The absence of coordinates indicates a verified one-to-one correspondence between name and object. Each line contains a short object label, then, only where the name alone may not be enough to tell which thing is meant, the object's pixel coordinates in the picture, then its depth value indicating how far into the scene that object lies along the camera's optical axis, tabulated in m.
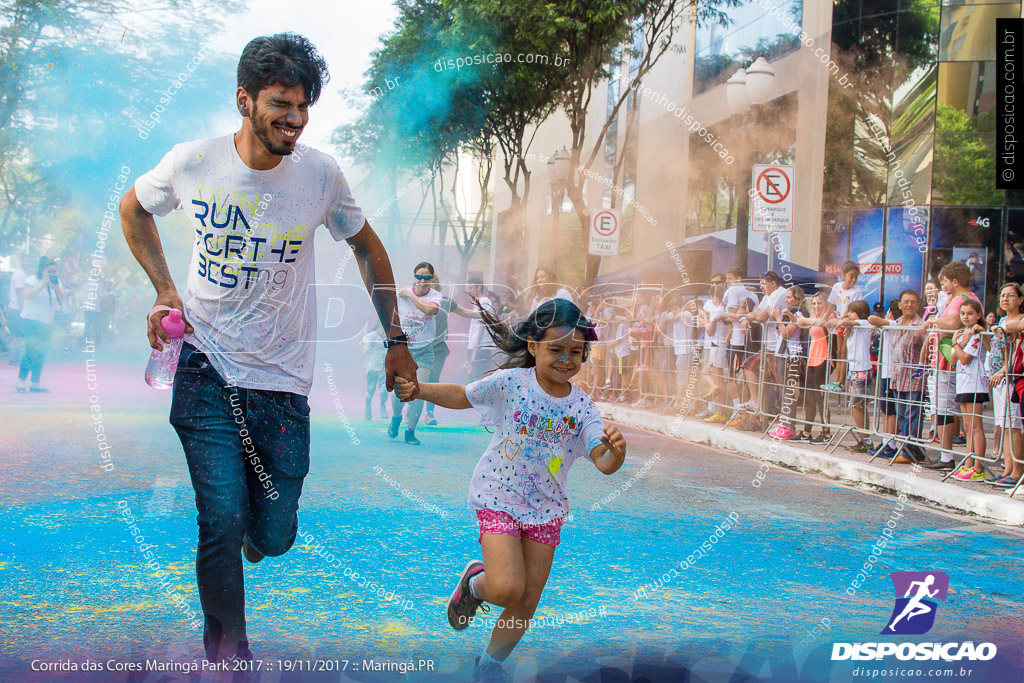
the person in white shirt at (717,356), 10.25
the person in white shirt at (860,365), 8.53
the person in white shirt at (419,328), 7.48
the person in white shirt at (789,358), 9.23
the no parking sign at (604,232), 12.00
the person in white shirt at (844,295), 9.04
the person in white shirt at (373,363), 9.45
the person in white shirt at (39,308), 10.33
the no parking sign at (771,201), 9.27
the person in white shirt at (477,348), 9.14
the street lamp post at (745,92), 10.24
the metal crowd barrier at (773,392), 7.90
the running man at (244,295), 2.73
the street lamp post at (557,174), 13.13
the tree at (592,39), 10.62
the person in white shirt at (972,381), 7.29
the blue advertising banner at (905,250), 16.48
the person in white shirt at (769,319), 9.43
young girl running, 2.98
